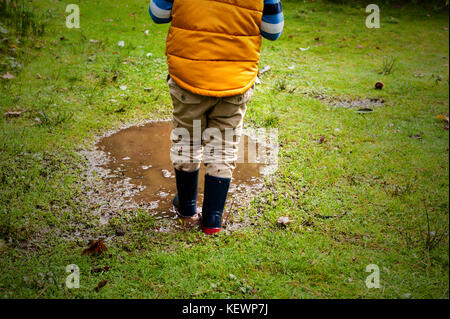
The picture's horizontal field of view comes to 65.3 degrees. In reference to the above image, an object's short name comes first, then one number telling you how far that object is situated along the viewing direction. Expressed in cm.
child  209
